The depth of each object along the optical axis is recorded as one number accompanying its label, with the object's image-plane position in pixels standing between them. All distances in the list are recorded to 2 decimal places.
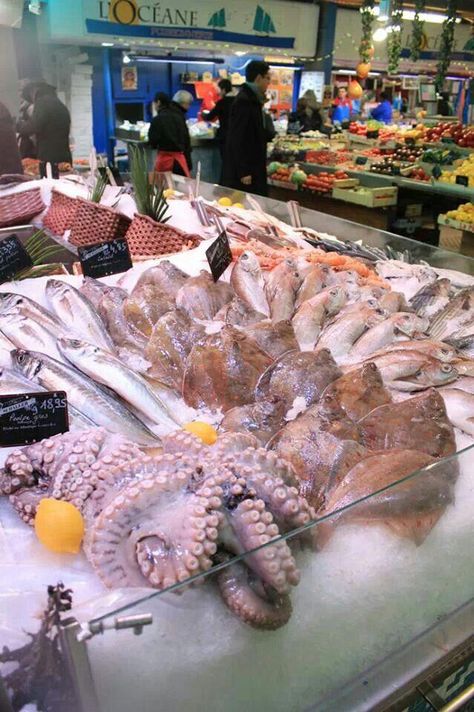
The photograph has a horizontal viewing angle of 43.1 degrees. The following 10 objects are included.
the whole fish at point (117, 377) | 2.04
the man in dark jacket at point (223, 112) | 10.60
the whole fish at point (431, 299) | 3.09
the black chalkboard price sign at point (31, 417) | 1.75
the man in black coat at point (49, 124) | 8.55
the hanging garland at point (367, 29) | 10.83
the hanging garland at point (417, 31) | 10.86
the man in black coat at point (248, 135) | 7.61
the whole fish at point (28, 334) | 2.37
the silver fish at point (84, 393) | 1.90
